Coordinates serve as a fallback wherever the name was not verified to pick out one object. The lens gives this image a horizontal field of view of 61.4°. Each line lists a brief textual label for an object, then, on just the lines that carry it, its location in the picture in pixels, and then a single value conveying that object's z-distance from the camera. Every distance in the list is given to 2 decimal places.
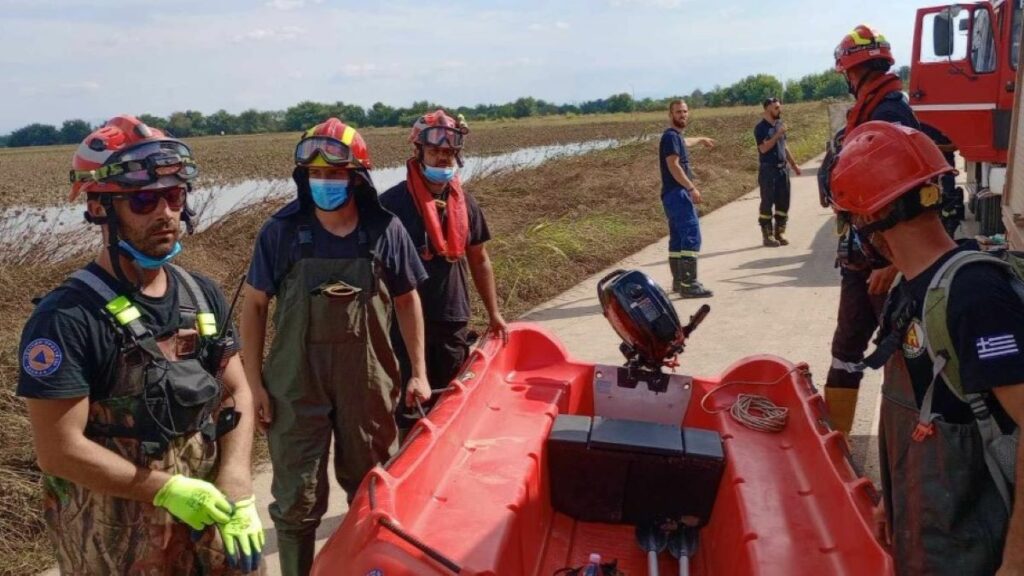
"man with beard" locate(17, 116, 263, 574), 2.06
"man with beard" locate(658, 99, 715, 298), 7.92
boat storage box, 3.36
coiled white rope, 3.64
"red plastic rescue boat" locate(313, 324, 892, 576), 2.58
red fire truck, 9.45
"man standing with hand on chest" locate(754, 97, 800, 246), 10.29
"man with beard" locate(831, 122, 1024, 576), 1.78
